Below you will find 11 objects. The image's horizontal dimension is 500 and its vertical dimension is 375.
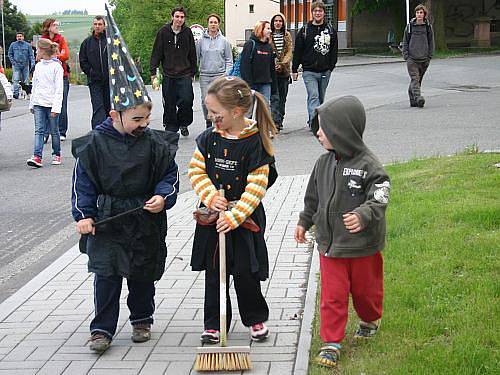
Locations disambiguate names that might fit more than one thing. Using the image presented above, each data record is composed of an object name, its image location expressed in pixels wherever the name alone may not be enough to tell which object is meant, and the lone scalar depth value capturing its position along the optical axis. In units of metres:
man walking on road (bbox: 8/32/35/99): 28.95
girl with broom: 5.21
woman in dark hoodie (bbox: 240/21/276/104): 14.35
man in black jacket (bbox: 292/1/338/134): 14.87
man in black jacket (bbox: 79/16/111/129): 14.44
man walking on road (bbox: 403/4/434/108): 17.86
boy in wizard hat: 5.37
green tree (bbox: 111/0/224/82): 75.00
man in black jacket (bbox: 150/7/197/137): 14.66
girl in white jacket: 12.98
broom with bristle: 5.02
